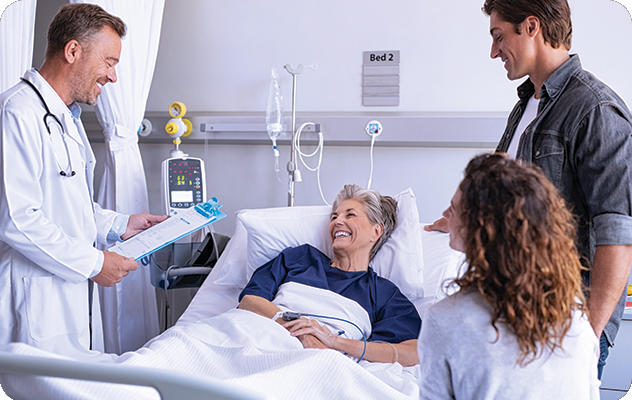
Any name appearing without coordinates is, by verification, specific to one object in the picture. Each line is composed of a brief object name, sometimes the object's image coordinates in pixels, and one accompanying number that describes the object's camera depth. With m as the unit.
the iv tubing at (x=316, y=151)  2.78
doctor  1.65
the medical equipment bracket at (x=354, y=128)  2.60
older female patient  1.74
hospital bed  0.93
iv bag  2.74
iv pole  2.64
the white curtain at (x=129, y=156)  2.57
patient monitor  2.60
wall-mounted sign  2.71
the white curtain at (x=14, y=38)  2.37
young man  1.24
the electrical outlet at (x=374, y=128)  2.70
